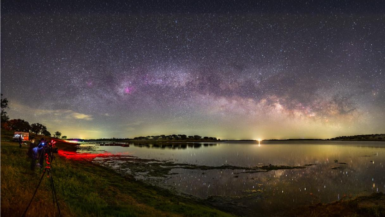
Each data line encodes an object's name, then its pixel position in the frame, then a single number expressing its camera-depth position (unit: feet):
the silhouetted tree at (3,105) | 248.93
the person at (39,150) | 42.47
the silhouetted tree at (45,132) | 533.14
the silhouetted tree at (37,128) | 472.85
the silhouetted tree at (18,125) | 375.55
